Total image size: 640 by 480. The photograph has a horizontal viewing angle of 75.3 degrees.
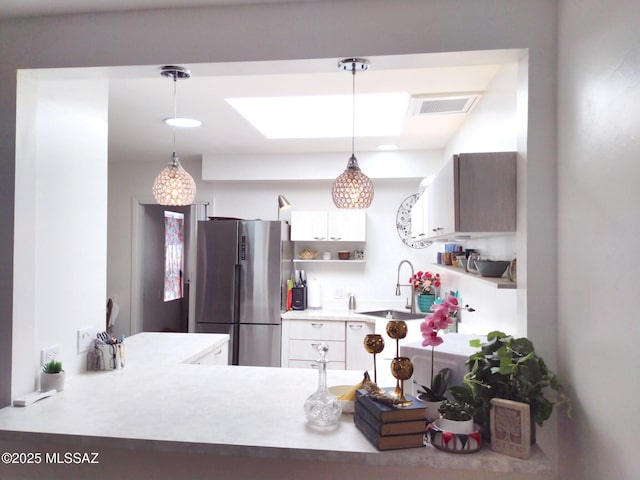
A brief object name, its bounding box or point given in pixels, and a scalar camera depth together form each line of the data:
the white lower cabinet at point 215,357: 2.65
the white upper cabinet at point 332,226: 4.66
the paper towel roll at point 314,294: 4.71
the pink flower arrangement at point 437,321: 1.48
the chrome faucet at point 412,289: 4.43
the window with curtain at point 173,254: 5.85
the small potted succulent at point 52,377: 1.85
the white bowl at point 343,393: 1.65
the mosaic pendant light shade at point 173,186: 2.29
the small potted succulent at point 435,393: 1.49
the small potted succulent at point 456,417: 1.38
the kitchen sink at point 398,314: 4.34
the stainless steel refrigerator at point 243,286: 4.28
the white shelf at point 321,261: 4.74
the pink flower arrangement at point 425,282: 4.46
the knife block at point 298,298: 4.58
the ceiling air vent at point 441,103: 2.79
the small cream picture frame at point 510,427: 1.32
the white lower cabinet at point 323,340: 4.25
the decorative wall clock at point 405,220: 4.78
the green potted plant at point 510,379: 1.38
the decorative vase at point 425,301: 4.42
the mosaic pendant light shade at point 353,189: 2.38
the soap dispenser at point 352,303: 4.75
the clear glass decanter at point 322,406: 1.53
